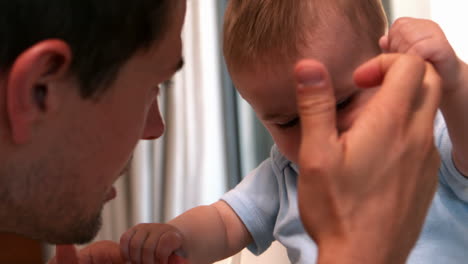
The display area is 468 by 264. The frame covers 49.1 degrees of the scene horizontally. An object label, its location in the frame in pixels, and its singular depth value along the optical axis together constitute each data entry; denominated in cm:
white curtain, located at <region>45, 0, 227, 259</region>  146
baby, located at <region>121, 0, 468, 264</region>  74
